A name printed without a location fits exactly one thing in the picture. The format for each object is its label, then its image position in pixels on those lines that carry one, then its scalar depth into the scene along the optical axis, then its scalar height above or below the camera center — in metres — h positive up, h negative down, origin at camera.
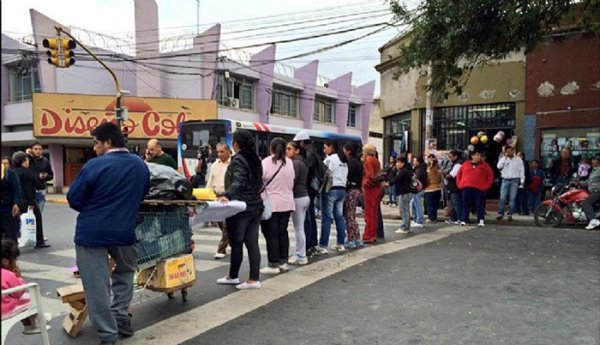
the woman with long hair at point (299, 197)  7.39 -0.59
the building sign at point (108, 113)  26.78 +2.32
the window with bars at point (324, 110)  43.31 +4.06
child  3.16 -0.91
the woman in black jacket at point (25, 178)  8.49 -0.38
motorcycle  11.41 -1.18
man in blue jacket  3.89 -0.44
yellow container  6.11 -0.47
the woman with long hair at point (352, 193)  8.90 -0.65
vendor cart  4.83 -0.89
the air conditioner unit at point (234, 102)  32.94 +3.54
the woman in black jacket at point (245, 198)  5.97 -0.49
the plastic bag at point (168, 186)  4.95 -0.30
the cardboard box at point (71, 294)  4.46 -1.23
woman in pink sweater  6.82 -0.60
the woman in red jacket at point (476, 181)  11.77 -0.56
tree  9.14 +2.46
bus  19.41 +0.81
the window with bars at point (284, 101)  38.12 +4.28
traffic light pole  16.59 +1.54
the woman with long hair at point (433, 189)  12.48 -0.80
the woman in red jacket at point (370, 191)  9.30 -0.64
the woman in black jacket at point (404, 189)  10.81 -0.69
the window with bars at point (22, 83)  29.61 +4.31
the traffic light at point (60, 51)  14.62 +3.08
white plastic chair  3.36 -1.06
